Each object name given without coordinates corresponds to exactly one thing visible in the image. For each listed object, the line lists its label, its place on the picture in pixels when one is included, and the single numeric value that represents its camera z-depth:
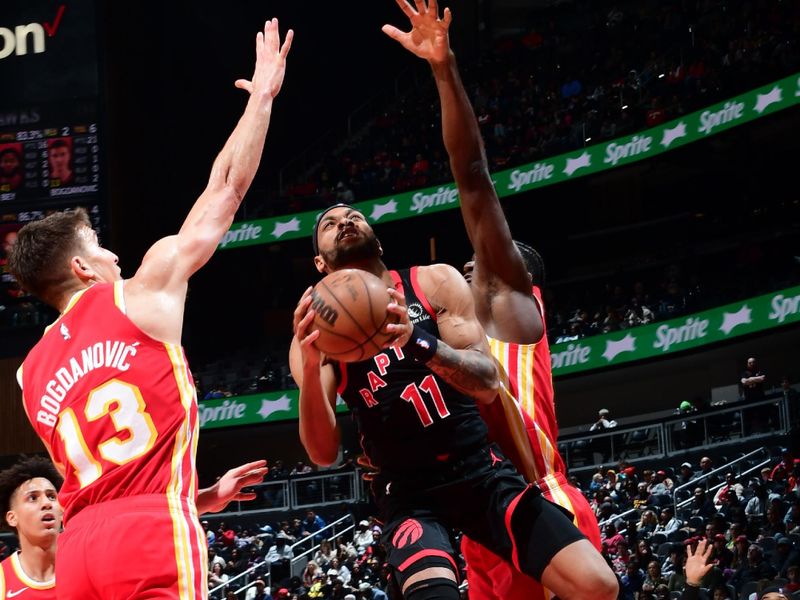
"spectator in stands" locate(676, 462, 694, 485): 16.28
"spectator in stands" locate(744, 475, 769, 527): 13.76
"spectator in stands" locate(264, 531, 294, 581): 18.88
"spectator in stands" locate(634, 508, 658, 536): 14.39
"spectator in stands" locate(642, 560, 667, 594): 12.52
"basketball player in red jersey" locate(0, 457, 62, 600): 5.71
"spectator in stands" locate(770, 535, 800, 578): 11.54
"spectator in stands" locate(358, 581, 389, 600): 15.57
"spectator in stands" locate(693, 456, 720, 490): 15.88
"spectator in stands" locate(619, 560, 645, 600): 12.72
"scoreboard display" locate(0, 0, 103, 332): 21.69
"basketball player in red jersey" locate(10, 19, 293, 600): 3.79
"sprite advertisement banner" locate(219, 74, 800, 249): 21.88
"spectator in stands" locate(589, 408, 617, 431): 20.64
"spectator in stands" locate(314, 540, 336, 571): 18.55
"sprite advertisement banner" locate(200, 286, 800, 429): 21.08
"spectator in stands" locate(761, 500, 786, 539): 12.95
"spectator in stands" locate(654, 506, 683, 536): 14.25
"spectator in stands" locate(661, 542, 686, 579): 12.52
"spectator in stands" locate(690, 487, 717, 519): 14.50
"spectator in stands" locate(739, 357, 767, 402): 18.78
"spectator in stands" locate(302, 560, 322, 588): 17.62
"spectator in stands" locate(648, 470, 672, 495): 15.78
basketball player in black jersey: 4.62
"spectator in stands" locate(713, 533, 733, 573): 12.28
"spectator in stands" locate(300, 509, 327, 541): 20.50
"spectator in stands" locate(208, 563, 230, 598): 18.20
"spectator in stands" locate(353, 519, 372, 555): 18.61
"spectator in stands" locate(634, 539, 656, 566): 13.24
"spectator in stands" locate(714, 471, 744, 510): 14.56
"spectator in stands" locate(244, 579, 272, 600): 17.17
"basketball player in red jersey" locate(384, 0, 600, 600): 5.22
